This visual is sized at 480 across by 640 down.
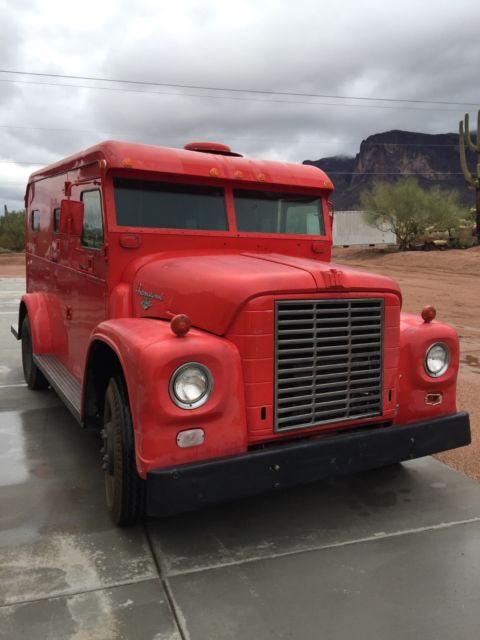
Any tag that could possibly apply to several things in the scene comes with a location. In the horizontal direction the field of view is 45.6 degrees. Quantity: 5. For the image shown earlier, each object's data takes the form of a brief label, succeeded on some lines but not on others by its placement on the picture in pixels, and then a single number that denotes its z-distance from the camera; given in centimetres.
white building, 4219
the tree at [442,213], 3288
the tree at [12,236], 4159
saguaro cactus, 3103
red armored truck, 291
